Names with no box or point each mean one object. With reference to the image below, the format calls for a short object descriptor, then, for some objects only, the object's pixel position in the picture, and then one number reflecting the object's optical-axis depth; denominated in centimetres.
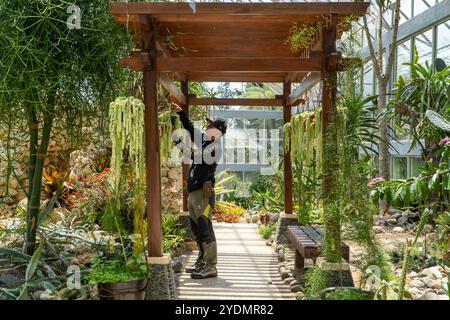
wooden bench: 407
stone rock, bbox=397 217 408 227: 729
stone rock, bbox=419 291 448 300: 308
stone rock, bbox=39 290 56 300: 311
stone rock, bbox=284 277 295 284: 450
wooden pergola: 346
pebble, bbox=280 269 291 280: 464
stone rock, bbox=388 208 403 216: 800
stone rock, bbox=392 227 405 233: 688
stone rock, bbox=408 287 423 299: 375
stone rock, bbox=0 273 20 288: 350
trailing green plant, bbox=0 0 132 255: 325
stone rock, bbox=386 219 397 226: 740
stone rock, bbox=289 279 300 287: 438
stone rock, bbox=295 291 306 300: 387
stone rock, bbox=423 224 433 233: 629
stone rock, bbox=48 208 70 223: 650
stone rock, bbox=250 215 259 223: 920
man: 466
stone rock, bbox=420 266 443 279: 426
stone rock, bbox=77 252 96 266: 408
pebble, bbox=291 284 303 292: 426
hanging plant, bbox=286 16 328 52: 382
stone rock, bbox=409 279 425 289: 408
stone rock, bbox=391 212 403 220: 766
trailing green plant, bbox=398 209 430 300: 285
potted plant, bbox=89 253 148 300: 326
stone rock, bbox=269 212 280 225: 744
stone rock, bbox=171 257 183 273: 486
